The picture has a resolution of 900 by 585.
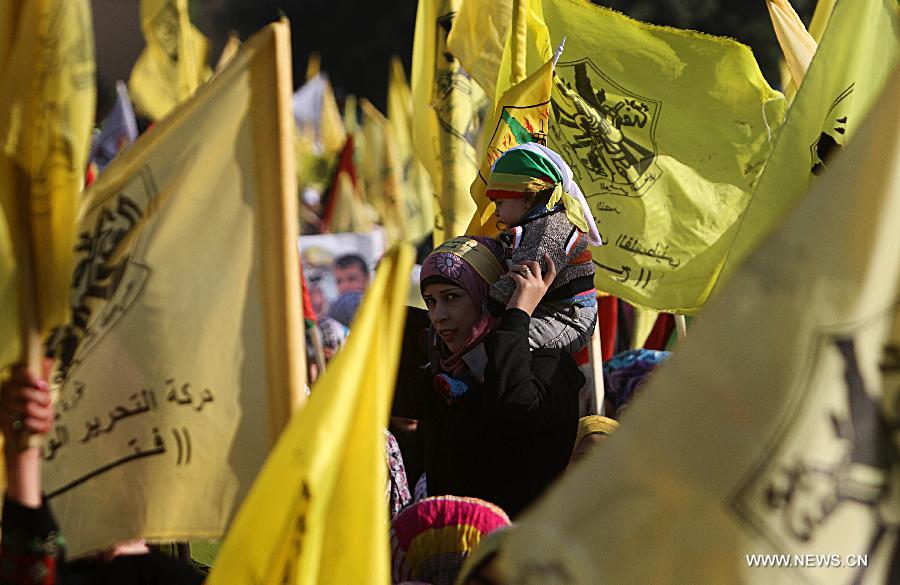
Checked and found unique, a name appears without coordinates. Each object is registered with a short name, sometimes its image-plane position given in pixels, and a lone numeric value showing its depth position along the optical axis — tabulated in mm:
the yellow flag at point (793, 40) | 8937
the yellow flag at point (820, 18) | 10094
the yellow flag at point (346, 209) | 20484
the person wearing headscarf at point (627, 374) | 9422
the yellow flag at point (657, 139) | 9250
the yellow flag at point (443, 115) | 10125
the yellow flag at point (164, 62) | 15289
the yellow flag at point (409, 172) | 23891
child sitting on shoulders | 6570
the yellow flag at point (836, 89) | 6906
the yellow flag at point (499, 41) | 9383
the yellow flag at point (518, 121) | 8625
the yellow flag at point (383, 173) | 23281
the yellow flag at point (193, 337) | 4777
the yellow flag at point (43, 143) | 4887
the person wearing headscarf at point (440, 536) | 5461
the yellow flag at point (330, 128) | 29998
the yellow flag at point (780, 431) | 3549
